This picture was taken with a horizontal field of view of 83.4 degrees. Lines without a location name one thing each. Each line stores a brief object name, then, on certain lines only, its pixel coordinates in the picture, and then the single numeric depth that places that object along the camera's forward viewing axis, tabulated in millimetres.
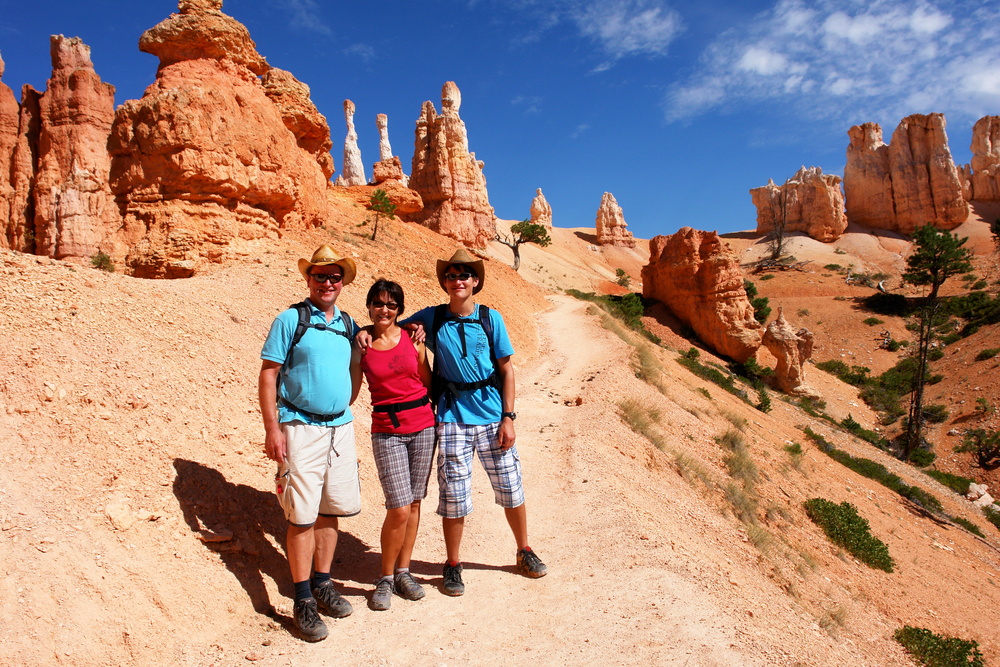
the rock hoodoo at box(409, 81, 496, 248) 33656
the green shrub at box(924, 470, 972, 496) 17938
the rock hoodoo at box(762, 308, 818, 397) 23531
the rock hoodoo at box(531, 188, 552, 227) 76562
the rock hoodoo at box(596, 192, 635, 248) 74125
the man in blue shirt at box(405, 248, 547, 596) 4070
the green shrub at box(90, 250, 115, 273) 11000
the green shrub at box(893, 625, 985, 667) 6004
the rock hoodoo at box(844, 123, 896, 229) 54969
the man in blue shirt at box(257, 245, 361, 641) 3582
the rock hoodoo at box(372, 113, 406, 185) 28594
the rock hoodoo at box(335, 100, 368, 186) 45438
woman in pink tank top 3881
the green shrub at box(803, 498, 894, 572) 9038
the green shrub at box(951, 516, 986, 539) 13992
